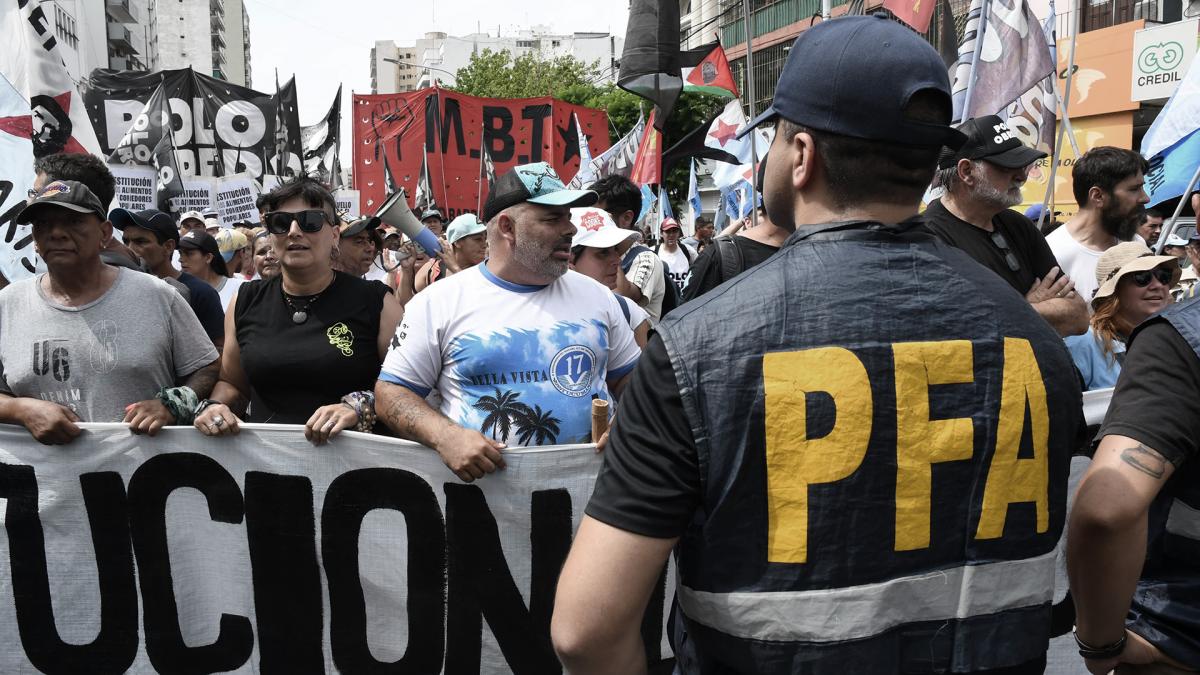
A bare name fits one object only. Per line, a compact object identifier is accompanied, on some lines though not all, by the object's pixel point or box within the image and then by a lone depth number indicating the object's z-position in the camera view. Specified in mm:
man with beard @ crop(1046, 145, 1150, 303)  4969
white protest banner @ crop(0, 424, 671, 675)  3451
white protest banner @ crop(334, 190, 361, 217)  15453
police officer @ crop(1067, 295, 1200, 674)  1770
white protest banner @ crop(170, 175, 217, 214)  13586
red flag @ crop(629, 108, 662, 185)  12004
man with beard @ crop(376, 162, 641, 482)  3363
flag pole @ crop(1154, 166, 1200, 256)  4956
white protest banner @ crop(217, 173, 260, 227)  12945
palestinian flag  11602
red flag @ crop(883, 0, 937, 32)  6660
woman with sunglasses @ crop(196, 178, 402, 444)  3740
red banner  16969
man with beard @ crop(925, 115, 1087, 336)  3850
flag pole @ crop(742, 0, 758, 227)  5389
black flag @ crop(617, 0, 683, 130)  6641
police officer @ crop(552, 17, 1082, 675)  1426
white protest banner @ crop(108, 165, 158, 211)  10953
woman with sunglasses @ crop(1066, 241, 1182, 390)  3527
